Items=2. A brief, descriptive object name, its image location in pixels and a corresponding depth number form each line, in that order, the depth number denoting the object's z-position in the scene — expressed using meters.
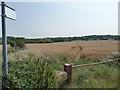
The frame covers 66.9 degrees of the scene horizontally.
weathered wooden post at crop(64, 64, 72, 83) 2.59
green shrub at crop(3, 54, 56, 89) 1.97
